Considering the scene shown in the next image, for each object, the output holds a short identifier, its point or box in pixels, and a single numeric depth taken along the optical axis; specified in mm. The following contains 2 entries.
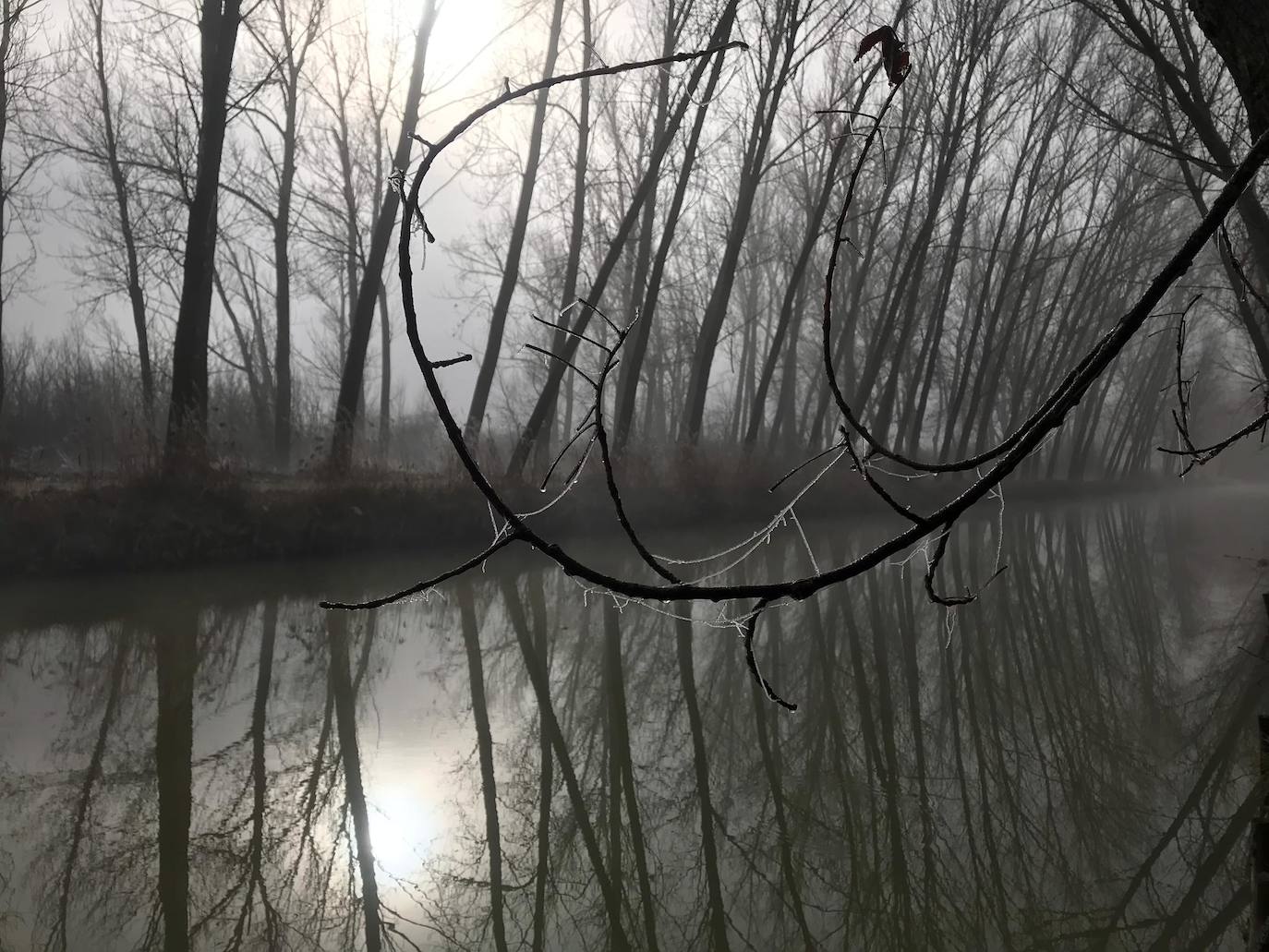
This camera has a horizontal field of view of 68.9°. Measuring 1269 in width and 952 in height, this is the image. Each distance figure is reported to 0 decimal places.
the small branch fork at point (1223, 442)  1459
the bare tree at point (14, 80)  12149
